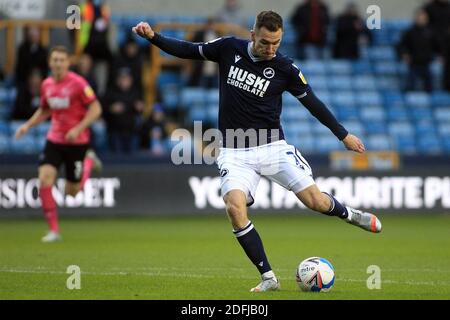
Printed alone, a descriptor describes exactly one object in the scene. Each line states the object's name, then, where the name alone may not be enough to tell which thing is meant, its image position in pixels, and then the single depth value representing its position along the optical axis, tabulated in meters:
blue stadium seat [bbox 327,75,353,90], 23.14
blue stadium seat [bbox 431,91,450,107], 23.27
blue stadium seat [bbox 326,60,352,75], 23.55
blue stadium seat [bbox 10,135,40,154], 20.10
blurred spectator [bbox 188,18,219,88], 22.16
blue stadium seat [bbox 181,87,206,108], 21.81
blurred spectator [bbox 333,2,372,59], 23.17
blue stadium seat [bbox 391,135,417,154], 21.97
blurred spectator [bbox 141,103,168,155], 20.38
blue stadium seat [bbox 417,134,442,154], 22.00
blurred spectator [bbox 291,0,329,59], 23.30
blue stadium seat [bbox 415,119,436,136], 22.39
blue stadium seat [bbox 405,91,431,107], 23.14
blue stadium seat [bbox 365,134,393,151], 21.49
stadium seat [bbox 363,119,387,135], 22.11
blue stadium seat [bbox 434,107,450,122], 22.75
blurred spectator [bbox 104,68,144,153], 20.25
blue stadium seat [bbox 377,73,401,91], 23.67
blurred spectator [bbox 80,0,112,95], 21.27
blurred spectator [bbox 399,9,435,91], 23.11
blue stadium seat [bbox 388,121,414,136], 22.31
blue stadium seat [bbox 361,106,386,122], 22.53
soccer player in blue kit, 9.09
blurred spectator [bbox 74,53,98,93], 19.78
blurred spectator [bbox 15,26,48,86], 20.95
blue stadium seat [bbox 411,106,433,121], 22.77
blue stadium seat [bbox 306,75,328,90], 22.77
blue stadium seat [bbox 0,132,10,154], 19.86
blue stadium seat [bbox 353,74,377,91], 23.33
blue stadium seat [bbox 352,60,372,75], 23.84
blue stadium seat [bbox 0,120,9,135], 20.31
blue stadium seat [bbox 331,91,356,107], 22.67
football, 8.87
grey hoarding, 19.12
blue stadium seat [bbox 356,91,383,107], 22.94
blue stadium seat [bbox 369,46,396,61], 24.30
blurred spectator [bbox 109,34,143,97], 21.00
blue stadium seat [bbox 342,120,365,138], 21.77
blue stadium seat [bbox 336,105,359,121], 22.30
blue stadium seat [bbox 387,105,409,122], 22.69
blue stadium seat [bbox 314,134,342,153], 21.48
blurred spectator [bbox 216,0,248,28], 23.17
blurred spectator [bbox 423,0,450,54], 24.27
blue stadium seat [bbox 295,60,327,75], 23.11
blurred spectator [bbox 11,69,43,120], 20.50
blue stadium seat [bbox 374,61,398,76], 23.92
